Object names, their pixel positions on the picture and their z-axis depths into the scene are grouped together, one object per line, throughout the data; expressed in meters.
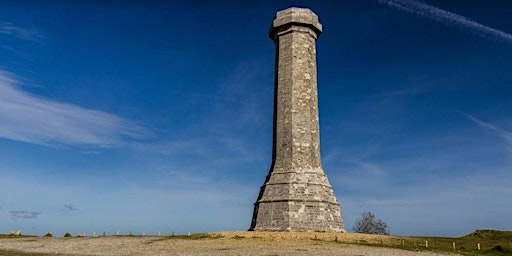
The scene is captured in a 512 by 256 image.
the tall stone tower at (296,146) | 33.59
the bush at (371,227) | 49.09
